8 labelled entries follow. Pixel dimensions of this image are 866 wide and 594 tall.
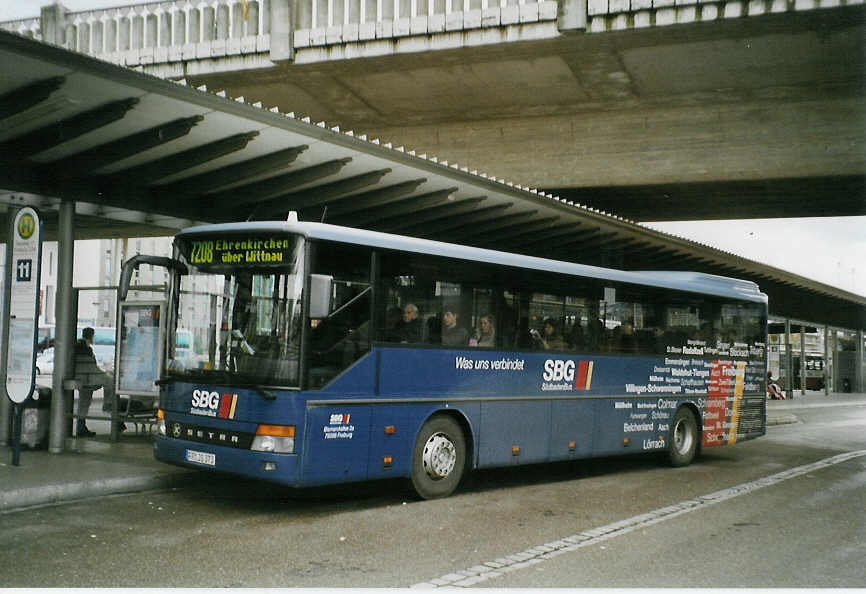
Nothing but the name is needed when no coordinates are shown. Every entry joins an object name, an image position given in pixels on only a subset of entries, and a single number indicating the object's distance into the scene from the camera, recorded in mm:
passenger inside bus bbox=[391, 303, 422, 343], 9648
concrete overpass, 16109
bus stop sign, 10484
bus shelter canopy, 9086
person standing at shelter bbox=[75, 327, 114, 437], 13203
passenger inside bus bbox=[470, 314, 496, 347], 10698
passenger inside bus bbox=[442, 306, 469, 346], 10242
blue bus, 8695
